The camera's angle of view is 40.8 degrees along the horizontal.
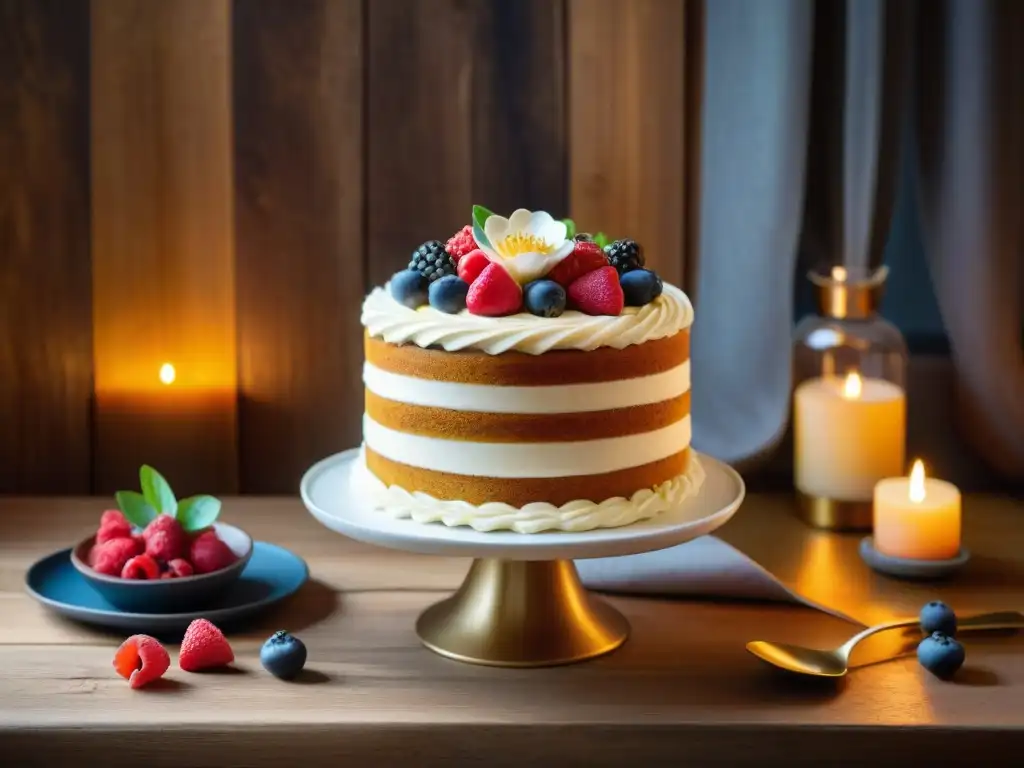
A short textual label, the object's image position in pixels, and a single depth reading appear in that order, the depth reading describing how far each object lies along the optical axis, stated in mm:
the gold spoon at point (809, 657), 1246
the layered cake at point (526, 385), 1237
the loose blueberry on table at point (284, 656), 1259
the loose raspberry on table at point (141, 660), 1244
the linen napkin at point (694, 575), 1448
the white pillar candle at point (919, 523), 1537
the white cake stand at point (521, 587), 1232
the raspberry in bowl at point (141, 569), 1370
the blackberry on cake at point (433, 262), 1312
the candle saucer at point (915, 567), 1525
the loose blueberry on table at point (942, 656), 1258
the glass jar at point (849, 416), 1702
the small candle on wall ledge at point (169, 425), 1866
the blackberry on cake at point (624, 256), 1329
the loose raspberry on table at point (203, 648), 1276
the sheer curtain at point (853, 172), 1719
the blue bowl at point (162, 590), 1353
